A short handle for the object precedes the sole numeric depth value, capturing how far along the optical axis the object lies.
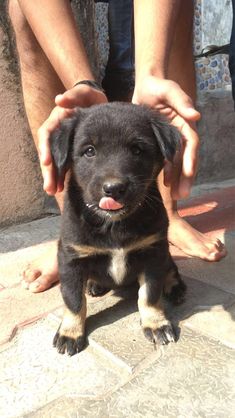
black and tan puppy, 0.33
